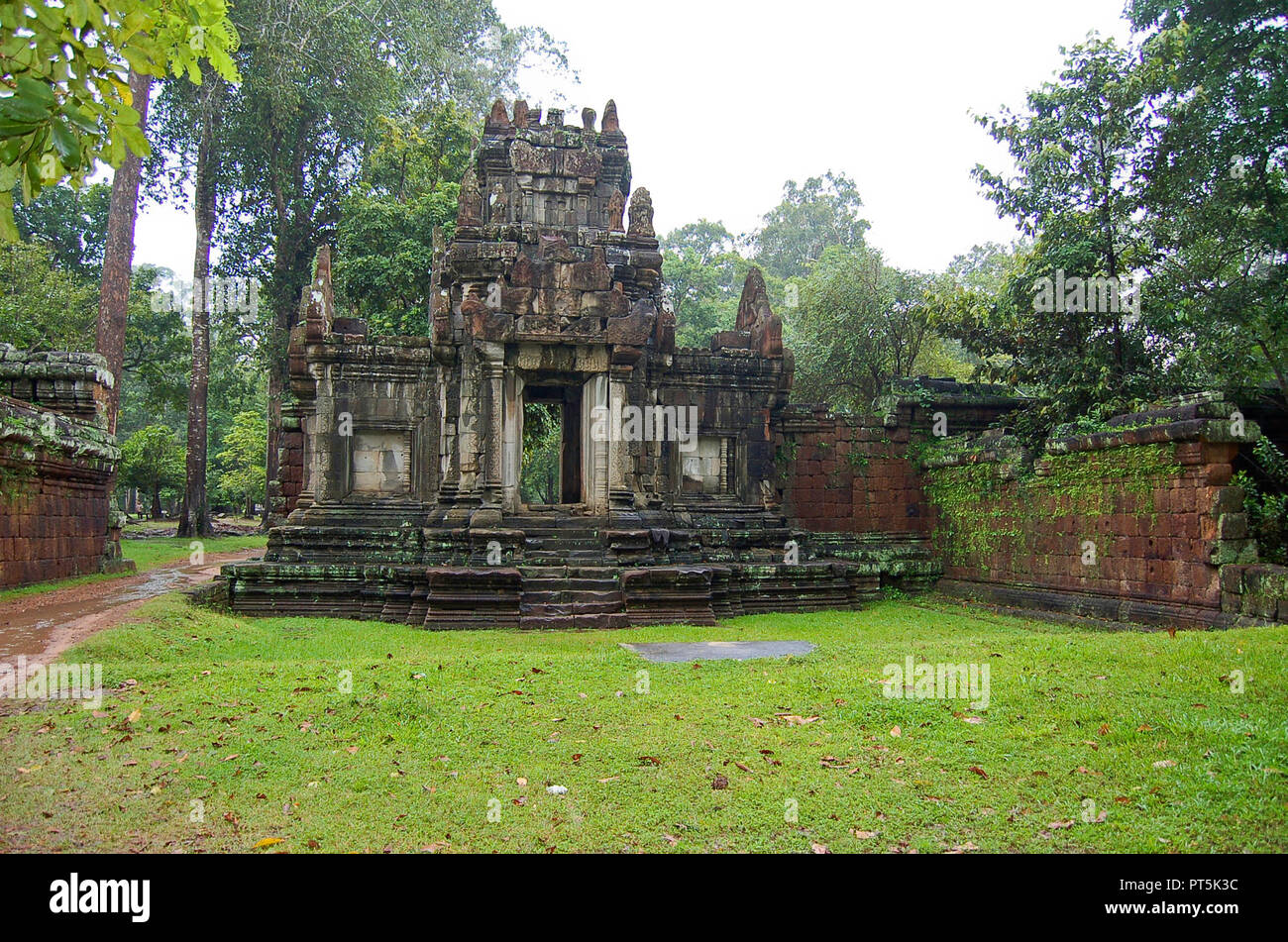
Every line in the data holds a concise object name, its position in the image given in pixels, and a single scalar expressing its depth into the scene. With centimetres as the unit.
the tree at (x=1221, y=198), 1227
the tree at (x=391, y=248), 2447
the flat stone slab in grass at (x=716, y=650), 820
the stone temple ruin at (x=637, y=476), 1069
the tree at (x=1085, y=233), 1300
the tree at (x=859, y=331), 2461
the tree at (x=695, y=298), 3994
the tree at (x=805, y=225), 6119
